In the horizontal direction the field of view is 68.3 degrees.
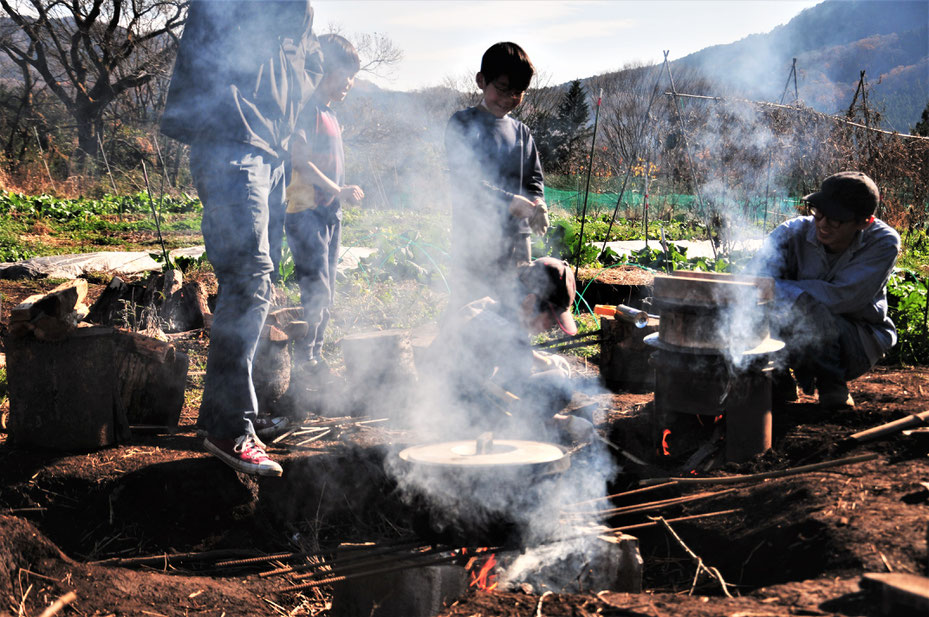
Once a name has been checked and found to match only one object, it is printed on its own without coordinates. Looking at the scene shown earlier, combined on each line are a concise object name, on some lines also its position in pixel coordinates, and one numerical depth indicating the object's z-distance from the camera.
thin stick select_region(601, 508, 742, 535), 3.00
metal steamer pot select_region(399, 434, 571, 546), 2.88
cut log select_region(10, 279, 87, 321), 3.27
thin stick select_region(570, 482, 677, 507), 3.29
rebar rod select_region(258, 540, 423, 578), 3.00
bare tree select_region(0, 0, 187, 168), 23.84
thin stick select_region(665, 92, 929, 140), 7.51
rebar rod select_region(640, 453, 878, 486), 3.04
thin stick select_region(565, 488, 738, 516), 3.09
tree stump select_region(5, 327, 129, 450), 3.35
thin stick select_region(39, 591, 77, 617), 2.37
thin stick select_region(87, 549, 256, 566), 2.92
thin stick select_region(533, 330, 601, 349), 5.36
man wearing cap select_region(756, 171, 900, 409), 3.79
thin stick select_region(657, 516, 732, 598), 2.43
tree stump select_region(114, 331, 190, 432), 3.79
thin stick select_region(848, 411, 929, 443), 3.18
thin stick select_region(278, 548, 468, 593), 2.87
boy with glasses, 4.25
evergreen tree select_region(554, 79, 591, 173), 25.50
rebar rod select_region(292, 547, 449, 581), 2.94
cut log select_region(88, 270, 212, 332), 6.13
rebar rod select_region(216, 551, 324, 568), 3.04
